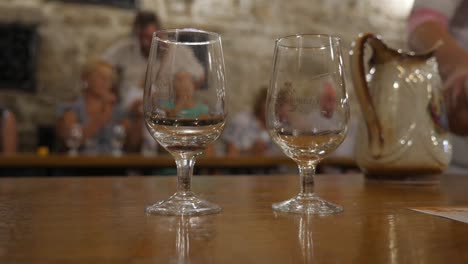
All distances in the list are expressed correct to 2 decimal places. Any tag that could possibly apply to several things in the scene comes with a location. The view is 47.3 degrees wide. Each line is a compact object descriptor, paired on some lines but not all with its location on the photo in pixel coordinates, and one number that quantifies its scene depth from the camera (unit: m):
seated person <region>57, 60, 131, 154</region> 3.14
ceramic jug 0.75
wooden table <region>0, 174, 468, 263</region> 0.31
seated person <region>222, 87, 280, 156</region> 3.37
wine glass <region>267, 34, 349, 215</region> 0.52
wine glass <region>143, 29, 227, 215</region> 0.50
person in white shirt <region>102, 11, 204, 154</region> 3.37
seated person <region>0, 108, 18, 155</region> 3.02
